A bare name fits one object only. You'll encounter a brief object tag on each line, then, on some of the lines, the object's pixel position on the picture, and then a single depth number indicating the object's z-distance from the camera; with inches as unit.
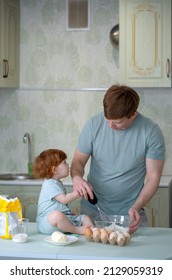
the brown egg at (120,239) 96.6
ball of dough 97.7
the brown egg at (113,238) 97.5
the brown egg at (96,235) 99.1
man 119.0
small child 105.3
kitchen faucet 185.5
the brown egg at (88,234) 100.2
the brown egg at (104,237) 98.0
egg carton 97.2
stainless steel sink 183.0
